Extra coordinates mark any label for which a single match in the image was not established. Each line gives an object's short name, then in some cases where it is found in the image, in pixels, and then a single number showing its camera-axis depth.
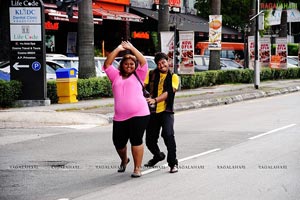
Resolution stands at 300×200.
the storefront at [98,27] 31.55
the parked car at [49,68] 22.92
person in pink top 8.84
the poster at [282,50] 36.34
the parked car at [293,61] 45.21
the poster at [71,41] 35.03
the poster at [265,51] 34.25
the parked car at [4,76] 22.49
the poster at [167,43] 25.42
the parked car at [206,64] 34.97
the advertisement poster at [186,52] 26.56
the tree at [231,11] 45.66
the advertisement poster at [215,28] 28.98
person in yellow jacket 9.35
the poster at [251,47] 32.47
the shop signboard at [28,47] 19.23
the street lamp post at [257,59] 28.34
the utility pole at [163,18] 27.39
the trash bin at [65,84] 20.16
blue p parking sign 19.33
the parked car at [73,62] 24.24
